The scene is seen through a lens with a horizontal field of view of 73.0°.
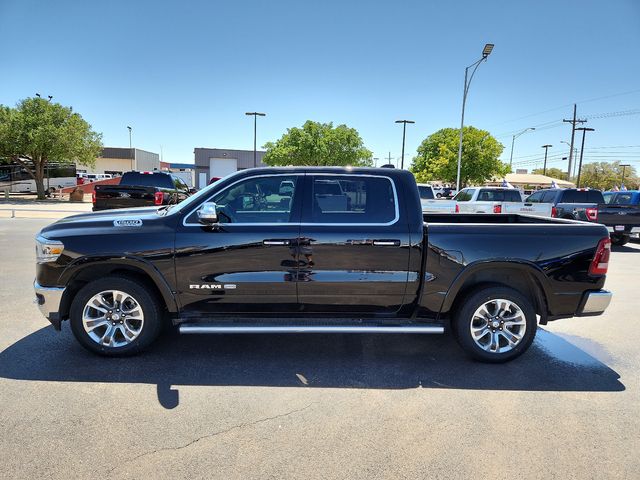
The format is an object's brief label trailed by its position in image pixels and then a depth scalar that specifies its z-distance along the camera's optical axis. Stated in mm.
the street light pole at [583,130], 46812
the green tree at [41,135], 27312
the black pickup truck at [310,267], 3979
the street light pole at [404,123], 40094
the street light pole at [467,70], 20391
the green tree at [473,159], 39375
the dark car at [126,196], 12016
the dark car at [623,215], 12562
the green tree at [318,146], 43781
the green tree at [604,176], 80750
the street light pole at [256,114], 38062
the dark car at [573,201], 12688
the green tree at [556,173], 100025
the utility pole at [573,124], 45331
